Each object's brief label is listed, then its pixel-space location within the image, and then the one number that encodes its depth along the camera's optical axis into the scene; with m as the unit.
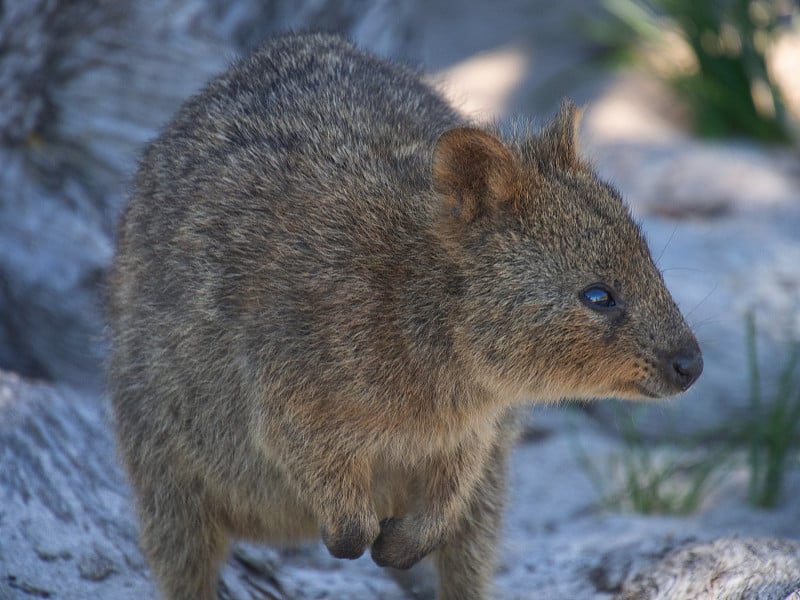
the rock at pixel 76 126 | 12.22
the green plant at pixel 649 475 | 11.62
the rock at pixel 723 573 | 7.41
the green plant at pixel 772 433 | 11.48
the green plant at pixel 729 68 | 18.09
